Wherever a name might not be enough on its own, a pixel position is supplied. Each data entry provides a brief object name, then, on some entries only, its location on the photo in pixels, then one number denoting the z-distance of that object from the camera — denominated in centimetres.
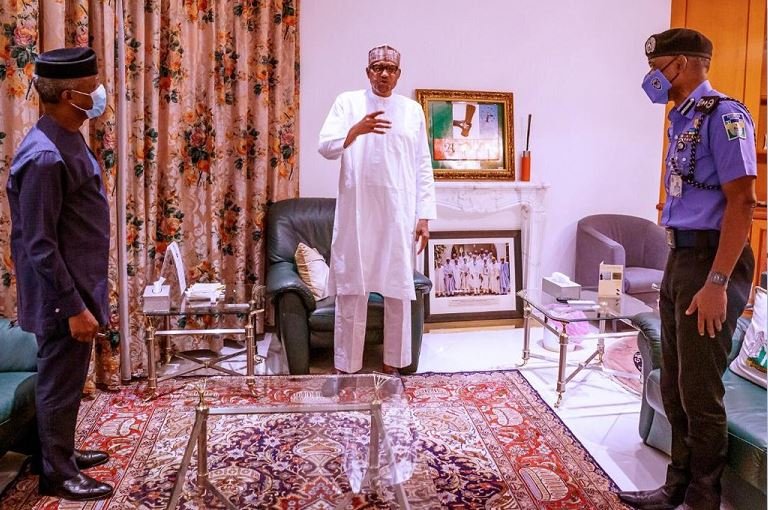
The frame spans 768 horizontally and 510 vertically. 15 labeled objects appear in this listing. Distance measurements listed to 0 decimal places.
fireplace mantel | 441
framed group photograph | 447
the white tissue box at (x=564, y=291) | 340
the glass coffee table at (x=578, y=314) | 311
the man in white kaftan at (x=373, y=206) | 298
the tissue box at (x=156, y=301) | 304
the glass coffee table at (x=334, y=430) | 200
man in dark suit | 194
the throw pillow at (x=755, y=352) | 235
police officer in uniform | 184
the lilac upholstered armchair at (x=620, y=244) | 437
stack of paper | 319
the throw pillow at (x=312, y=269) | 356
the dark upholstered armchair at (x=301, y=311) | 333
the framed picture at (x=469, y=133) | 443
